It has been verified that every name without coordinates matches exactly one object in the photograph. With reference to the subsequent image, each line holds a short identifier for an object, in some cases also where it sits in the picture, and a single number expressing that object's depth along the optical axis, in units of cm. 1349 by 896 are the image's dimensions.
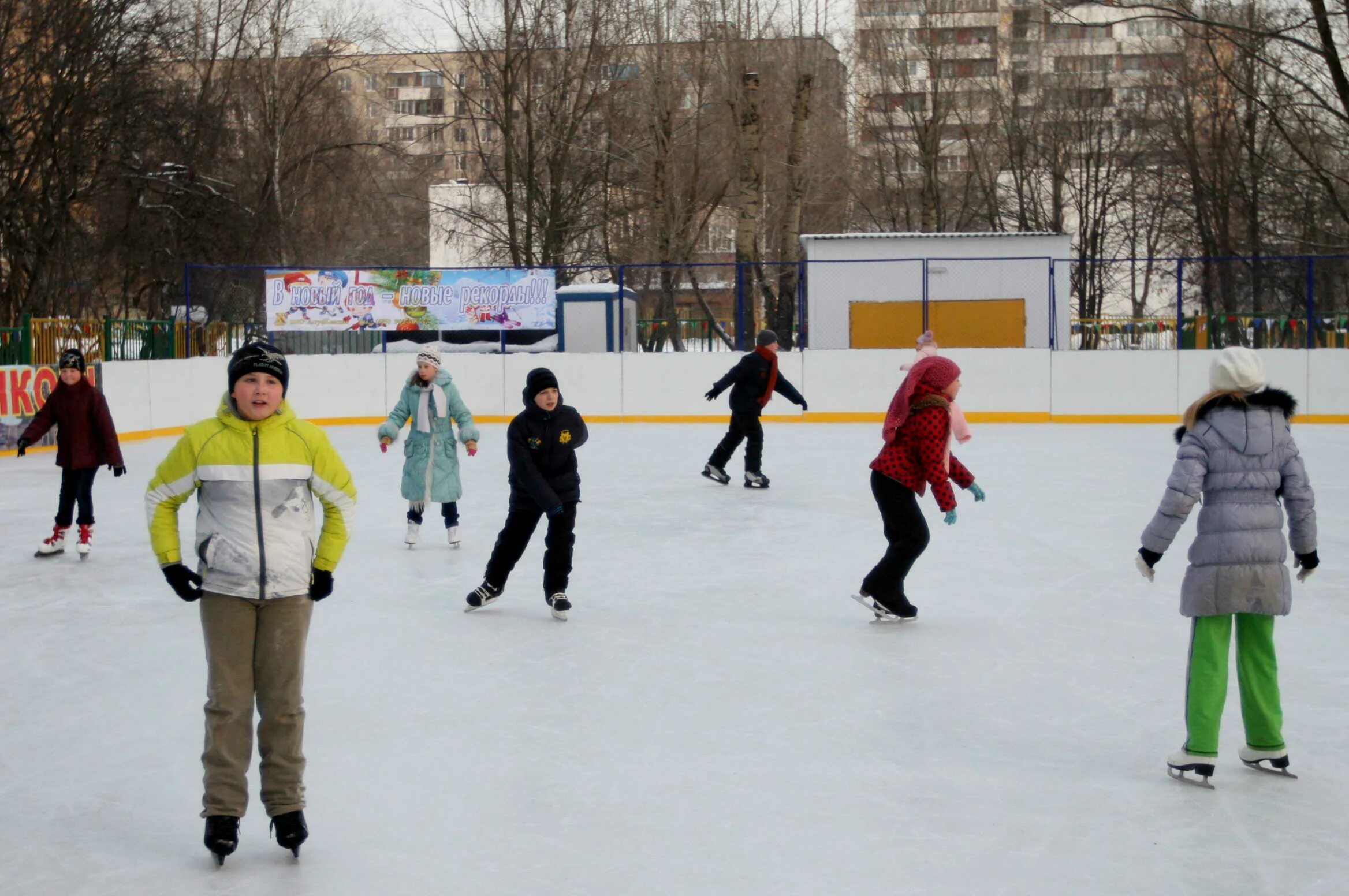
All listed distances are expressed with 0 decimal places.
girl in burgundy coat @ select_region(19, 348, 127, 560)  902
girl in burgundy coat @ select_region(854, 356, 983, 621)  695
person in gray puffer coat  440
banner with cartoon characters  2180
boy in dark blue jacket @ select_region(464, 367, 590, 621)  689
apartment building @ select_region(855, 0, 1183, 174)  3822
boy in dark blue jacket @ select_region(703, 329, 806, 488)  1279
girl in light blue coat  936
